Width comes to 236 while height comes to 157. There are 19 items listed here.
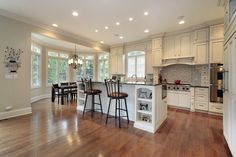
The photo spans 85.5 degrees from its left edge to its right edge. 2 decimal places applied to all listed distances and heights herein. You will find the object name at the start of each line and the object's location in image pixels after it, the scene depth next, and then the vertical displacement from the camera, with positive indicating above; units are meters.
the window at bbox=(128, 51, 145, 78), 6.81 +0.77
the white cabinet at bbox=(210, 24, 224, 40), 4.29 +1.56
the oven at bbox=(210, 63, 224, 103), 4.05 -0.24
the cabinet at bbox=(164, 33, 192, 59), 5.20 +1.34
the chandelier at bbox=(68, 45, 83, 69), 6.54 +0.85
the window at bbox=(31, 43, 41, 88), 6.38 +0.55
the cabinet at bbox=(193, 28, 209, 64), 4.64 +1.20
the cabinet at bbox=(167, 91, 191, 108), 4.90 -0.84
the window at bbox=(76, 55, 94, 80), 9.27 +0.70
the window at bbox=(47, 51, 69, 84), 7.61 +0.65
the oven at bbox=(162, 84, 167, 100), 3.65 -0.40
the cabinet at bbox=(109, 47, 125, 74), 7.41 +1.01
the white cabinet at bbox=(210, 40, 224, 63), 4.30 +0.90
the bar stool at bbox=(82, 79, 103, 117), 4.04 -0.46
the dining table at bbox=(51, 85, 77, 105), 5.83 -0.51
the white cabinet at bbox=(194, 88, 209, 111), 4.53 -0.77
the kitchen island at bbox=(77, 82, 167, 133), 3.06 -0.74
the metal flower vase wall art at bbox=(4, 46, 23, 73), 3.85 +0.58
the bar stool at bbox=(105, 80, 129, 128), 3.36 -0.38
